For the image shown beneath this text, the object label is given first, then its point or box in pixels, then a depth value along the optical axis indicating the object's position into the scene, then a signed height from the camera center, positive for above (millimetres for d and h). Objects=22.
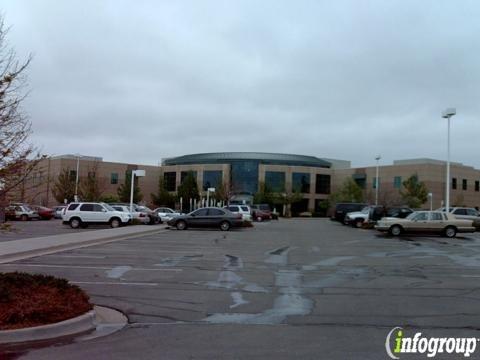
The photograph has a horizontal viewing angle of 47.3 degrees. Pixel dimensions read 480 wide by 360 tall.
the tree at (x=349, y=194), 83338 +1118
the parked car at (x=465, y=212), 41219 -599
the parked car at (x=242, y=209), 44144 -961
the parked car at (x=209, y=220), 34812 -1431
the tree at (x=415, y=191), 75000 +1803
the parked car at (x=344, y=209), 49975 -686
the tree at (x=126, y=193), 84369 +287
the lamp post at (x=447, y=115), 37000 +6069
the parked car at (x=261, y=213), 58647 -1541
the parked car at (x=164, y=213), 45469 -1463
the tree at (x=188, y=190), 94250 +1120
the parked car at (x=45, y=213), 51219 -1933
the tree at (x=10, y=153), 8406 +599
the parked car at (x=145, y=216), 39344 -1492
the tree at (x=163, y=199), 98100 -507
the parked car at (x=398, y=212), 39438 -685
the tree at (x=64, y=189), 67062 +527
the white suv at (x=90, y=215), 34500 -1346
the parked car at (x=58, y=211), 54716 -1874
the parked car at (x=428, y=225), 30750 -1195
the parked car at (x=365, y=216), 40781 -1103
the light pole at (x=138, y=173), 40156 +1657
